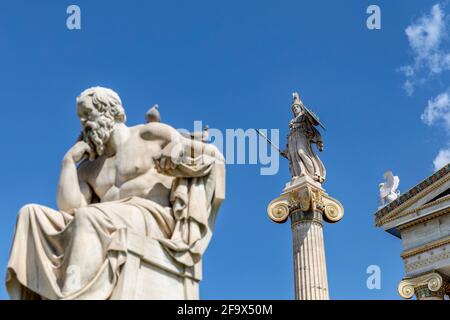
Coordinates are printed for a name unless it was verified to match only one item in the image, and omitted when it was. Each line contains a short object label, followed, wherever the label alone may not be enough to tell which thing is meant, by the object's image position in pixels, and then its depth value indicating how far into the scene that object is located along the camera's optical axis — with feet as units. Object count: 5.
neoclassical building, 98.22
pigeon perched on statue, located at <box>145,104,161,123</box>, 24.86
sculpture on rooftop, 103.09
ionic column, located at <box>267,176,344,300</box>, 58.39
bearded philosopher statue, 20.51
